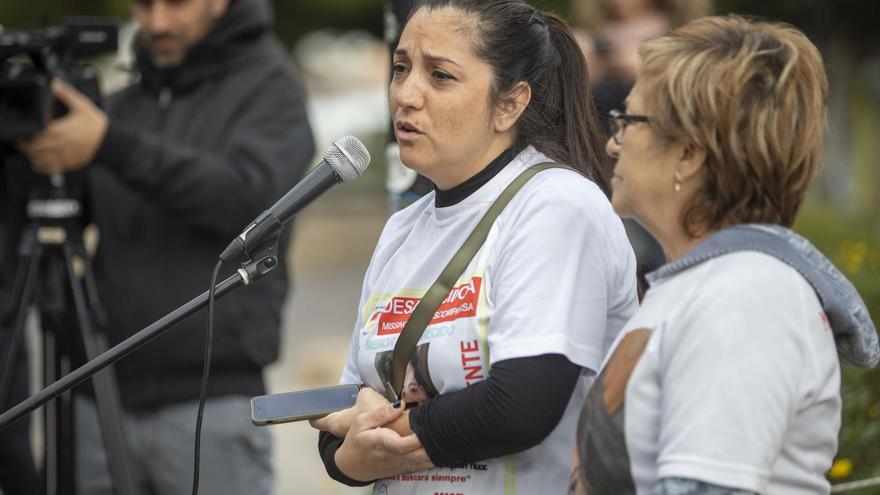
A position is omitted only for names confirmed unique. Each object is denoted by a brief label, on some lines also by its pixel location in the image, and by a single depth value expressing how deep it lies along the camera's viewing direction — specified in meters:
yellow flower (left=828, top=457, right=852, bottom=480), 6.64
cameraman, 7.78
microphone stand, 4.43
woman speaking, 4.37
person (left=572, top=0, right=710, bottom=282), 9.03
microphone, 4.61
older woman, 3.55
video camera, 7.55
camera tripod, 7.52
